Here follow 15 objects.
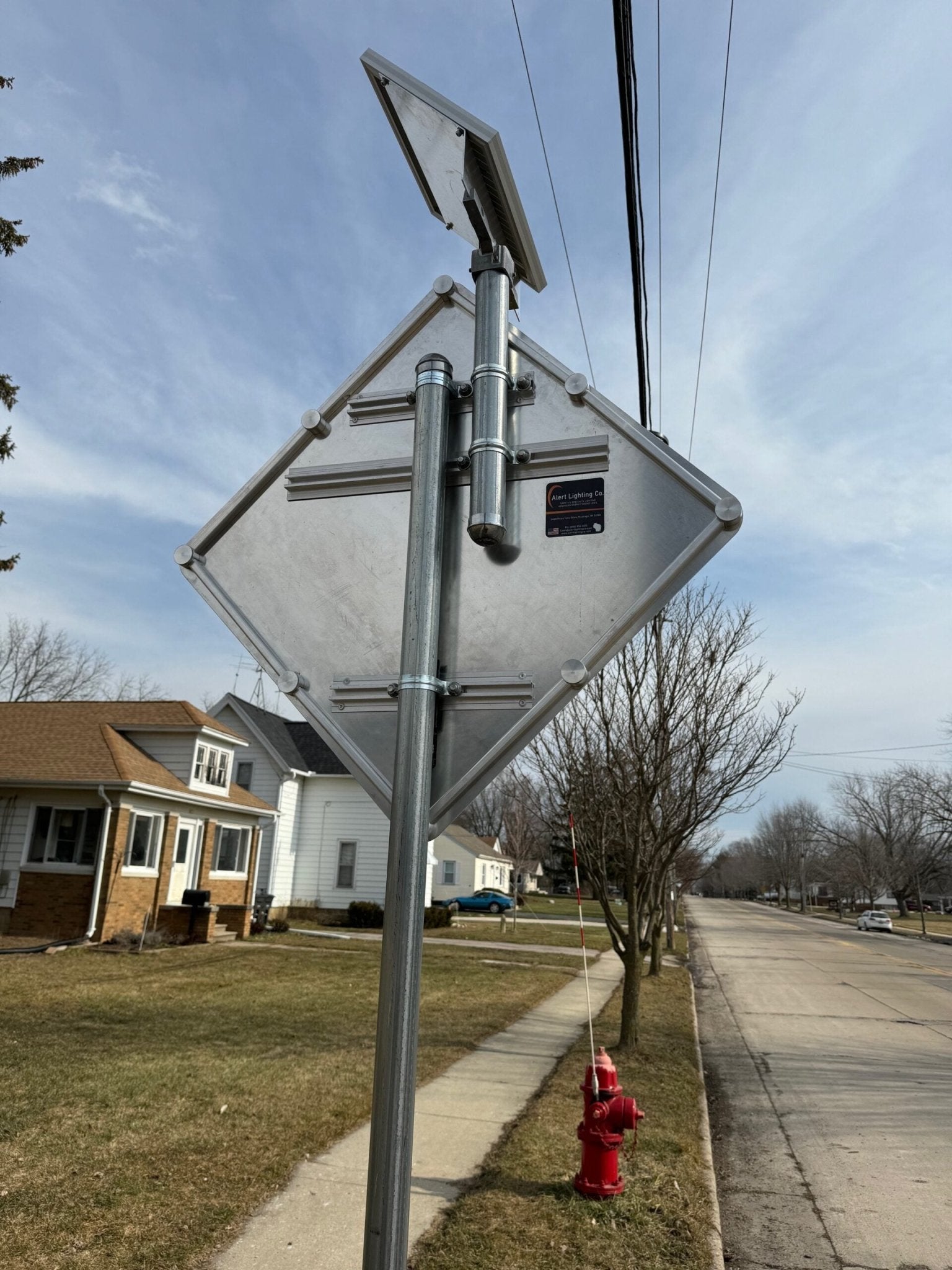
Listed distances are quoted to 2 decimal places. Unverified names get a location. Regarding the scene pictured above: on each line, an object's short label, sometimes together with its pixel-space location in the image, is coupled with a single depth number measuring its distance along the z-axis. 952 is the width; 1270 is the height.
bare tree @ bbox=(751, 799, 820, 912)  99.88
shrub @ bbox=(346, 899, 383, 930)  27.17
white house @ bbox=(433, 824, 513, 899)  44.50
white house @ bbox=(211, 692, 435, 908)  28.00
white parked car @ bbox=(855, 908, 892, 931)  46.62
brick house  17.27
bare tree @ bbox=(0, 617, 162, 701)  43.59
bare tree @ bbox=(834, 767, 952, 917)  68.00
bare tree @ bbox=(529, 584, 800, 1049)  9.77
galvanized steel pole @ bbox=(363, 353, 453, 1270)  1.58
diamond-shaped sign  1.80
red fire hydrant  4.99
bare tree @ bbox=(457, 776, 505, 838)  76.78
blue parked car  44.03
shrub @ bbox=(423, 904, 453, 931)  28.05
